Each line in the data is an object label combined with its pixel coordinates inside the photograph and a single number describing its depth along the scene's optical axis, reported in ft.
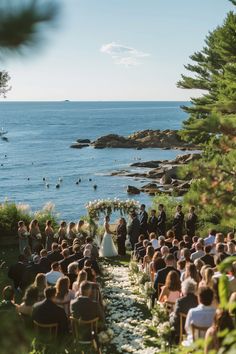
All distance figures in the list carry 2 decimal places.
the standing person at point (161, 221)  59.82
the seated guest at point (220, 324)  18.43
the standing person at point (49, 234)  55.11
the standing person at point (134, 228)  58.49
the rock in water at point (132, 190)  172.50
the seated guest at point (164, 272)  34.22
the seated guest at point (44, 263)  37.48
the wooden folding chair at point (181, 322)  27.48
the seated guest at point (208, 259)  35.88
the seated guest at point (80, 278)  29.73
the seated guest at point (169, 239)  44.76
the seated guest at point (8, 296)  24.83
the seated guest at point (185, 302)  27.32
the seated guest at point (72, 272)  34.12
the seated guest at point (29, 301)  26.94
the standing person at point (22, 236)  55.42
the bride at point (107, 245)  59.31
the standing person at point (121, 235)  59.11
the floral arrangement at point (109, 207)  65.16
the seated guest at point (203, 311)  24.03
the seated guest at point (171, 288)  30.25
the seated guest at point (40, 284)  28.82
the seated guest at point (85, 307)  27.35
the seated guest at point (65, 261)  37.88
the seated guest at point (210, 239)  45.55
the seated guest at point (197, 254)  37.81
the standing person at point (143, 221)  59.15
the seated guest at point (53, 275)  33.99
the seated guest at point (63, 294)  28.84
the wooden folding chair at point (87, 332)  27.48
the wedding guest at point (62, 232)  53.83
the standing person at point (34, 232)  56.03
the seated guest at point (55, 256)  39.49
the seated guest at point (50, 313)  25.40
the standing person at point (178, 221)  59.72
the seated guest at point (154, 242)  45.83
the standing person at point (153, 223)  59.57
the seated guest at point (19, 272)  38.65
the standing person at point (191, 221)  59.11
